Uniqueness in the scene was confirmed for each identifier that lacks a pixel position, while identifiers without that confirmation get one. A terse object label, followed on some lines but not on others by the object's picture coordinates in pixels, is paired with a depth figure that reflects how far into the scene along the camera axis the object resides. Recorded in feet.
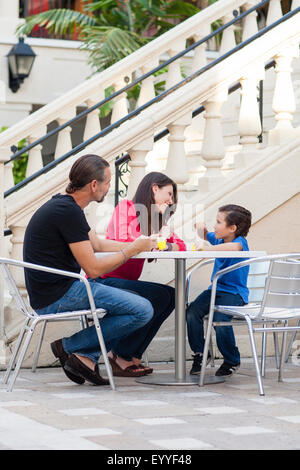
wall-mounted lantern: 40.09
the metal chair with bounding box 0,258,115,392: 16.60
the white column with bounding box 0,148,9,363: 20.27
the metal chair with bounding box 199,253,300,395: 17.08
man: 17.12
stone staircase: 21.39
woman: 18.94
